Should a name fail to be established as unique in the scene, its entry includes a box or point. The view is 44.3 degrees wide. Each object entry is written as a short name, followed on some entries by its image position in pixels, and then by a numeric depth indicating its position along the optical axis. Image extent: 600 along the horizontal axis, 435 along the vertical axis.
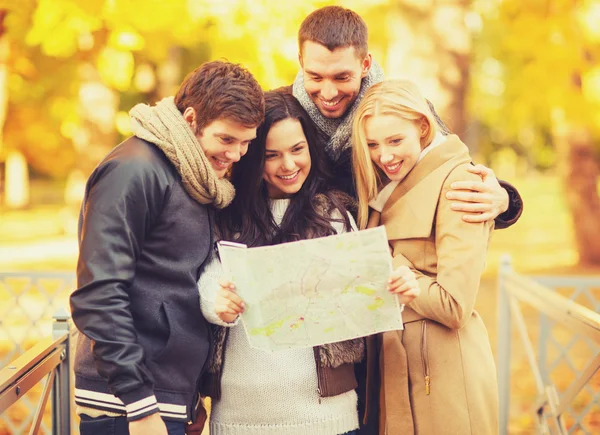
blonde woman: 2.66
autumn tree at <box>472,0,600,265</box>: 8.73
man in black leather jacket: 2.25
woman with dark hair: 2.62
